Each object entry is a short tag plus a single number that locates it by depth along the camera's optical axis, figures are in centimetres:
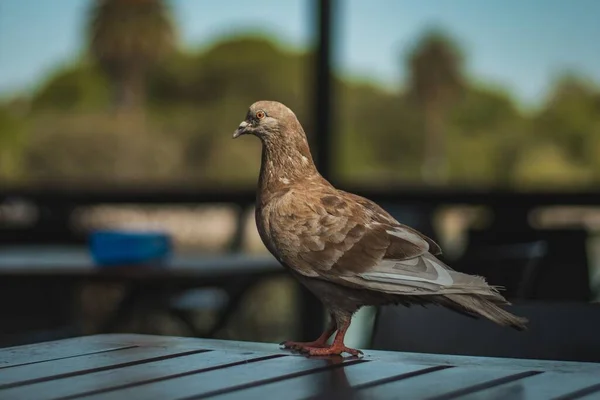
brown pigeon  162
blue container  294
